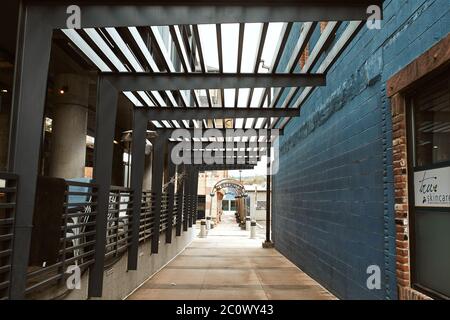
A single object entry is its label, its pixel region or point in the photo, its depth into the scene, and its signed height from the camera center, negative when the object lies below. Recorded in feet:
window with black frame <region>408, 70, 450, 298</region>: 12.09 +0.61
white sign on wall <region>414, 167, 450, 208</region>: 11.82 +0.57
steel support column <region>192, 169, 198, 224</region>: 61.56 +2.06
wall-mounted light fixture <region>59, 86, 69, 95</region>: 28.19 +7.71
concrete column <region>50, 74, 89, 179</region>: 28.45 +5.20
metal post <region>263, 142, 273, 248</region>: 51.31 -1.00
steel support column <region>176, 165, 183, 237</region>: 45.55 -1.07
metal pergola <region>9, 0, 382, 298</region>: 13.08 +6.91
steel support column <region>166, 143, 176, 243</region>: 38.16 +0.29
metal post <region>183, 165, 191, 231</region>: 52.65 -0.39
